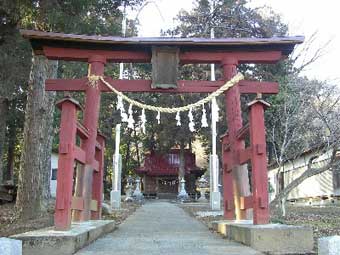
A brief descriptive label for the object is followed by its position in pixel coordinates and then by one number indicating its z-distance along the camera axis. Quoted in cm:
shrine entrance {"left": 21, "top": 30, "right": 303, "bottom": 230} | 788
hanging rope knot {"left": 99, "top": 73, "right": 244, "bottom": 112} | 827
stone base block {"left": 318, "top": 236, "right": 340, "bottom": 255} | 349
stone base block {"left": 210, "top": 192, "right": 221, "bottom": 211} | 1786
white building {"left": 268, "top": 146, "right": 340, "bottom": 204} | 2339
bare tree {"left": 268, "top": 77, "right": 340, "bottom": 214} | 1233
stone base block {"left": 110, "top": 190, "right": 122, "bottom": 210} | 1833
